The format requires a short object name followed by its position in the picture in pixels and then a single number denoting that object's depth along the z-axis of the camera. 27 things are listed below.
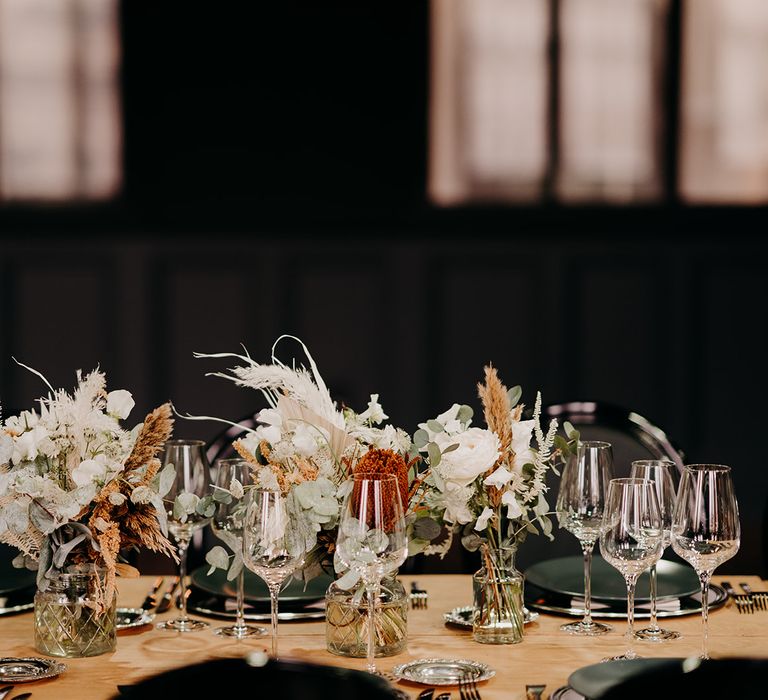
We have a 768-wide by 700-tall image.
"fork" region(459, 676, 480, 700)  2.37
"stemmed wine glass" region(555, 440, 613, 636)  2.62
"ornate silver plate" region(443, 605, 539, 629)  2.64
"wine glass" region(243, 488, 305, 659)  2.43
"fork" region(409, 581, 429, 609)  2.76
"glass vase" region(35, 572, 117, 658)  2.51
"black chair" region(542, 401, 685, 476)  3.19
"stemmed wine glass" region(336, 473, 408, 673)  2.37
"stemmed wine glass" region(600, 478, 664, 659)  2.50
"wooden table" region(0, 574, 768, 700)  2.42
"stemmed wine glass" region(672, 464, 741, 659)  2.47
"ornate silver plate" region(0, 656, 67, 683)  2.42
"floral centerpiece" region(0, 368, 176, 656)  2.50
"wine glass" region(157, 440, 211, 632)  2.66
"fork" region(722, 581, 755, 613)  2.74
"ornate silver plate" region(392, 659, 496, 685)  2.42
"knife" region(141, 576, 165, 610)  2.76
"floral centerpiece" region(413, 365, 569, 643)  2.56
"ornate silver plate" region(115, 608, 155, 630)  2.65
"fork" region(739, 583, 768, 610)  2.75
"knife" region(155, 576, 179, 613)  2.75
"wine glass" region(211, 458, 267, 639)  2.60
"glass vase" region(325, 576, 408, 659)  2.52
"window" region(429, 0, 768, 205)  6.46
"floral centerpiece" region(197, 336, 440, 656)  2.52
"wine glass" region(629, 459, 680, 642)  2.51
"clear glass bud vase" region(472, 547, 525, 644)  2.58
